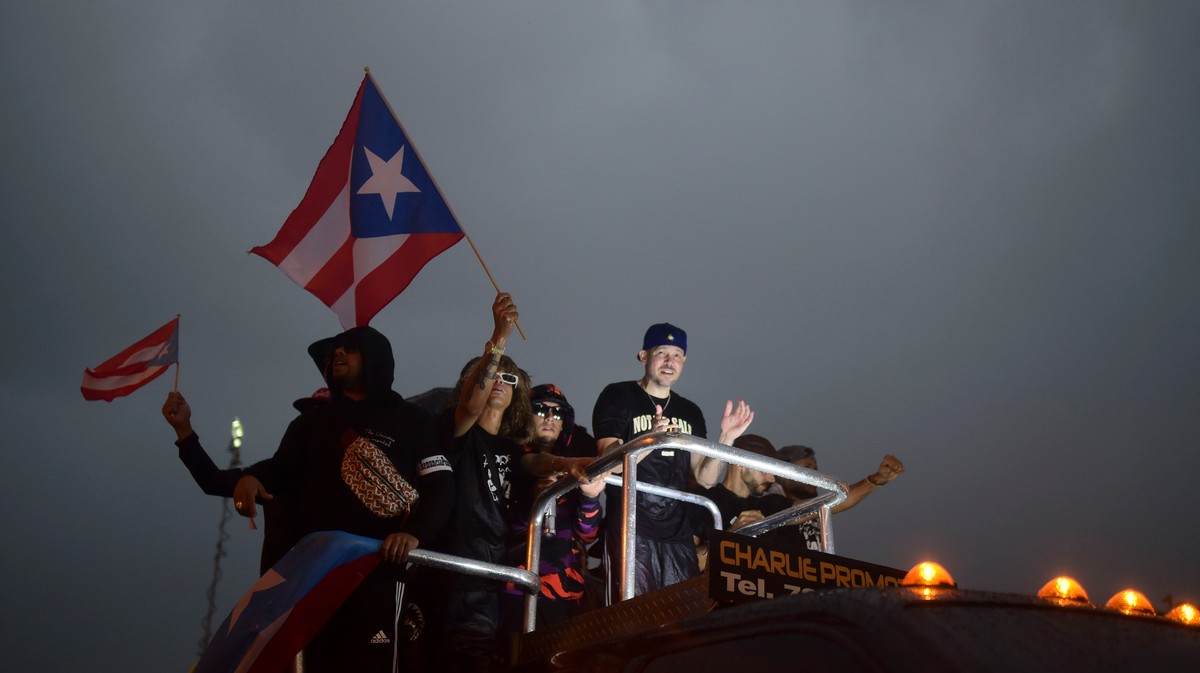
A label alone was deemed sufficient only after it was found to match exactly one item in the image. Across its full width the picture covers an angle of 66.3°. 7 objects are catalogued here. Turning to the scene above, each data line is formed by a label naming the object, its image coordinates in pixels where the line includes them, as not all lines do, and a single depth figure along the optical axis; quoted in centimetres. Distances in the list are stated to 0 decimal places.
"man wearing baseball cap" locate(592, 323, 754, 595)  523
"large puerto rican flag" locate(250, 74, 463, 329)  632
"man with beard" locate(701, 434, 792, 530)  621
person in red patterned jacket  500
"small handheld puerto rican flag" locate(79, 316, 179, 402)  809
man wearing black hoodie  395
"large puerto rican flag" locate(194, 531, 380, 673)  347
